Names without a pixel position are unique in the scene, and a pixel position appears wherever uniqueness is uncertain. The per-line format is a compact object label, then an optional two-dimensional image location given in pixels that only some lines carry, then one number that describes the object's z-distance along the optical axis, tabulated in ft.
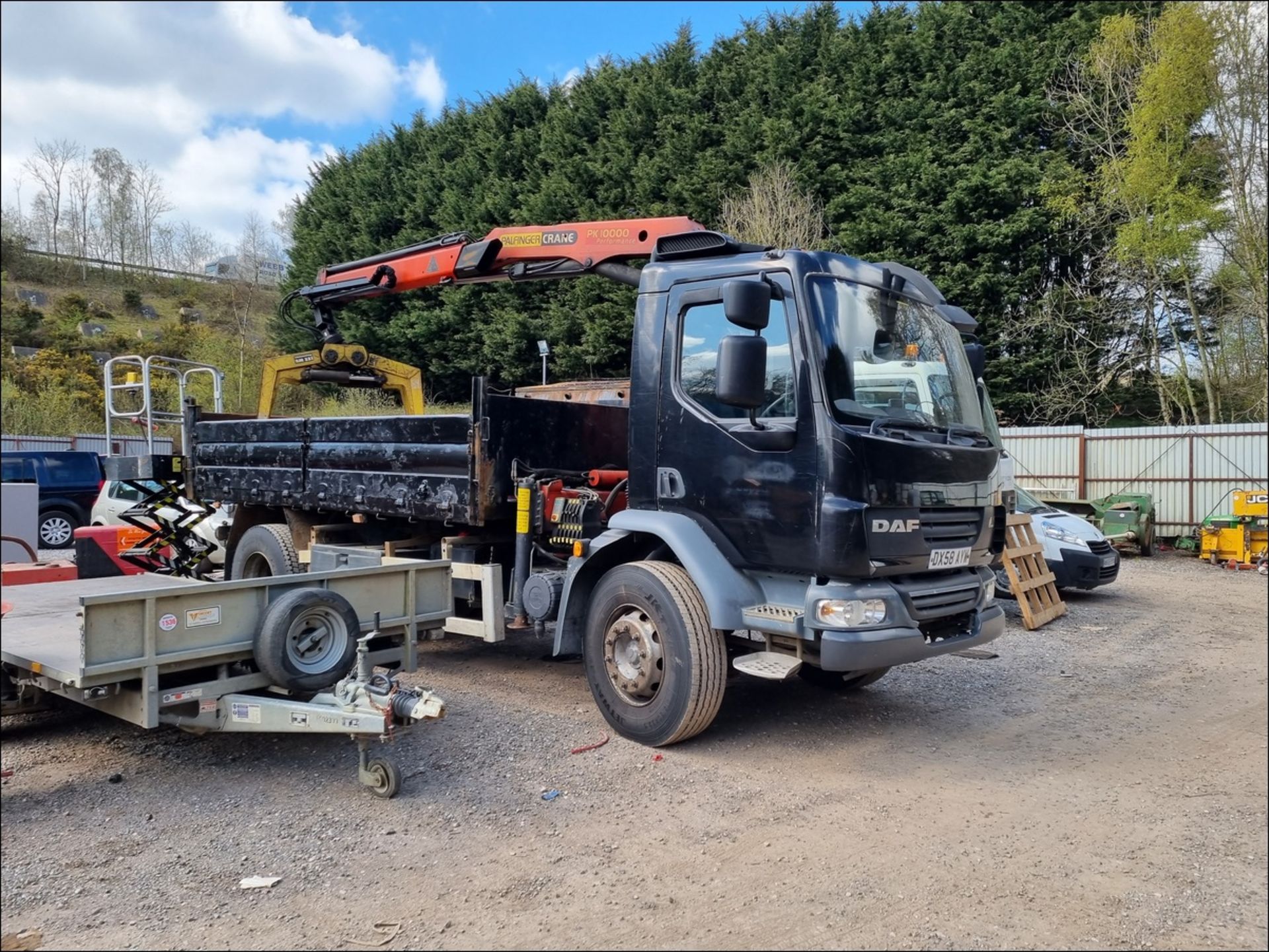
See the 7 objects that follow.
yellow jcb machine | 43.06
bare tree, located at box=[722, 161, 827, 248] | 64.39
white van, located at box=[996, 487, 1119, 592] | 35.32
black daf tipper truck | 15.33
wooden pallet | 30.45
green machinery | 48.85
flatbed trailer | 13.10
